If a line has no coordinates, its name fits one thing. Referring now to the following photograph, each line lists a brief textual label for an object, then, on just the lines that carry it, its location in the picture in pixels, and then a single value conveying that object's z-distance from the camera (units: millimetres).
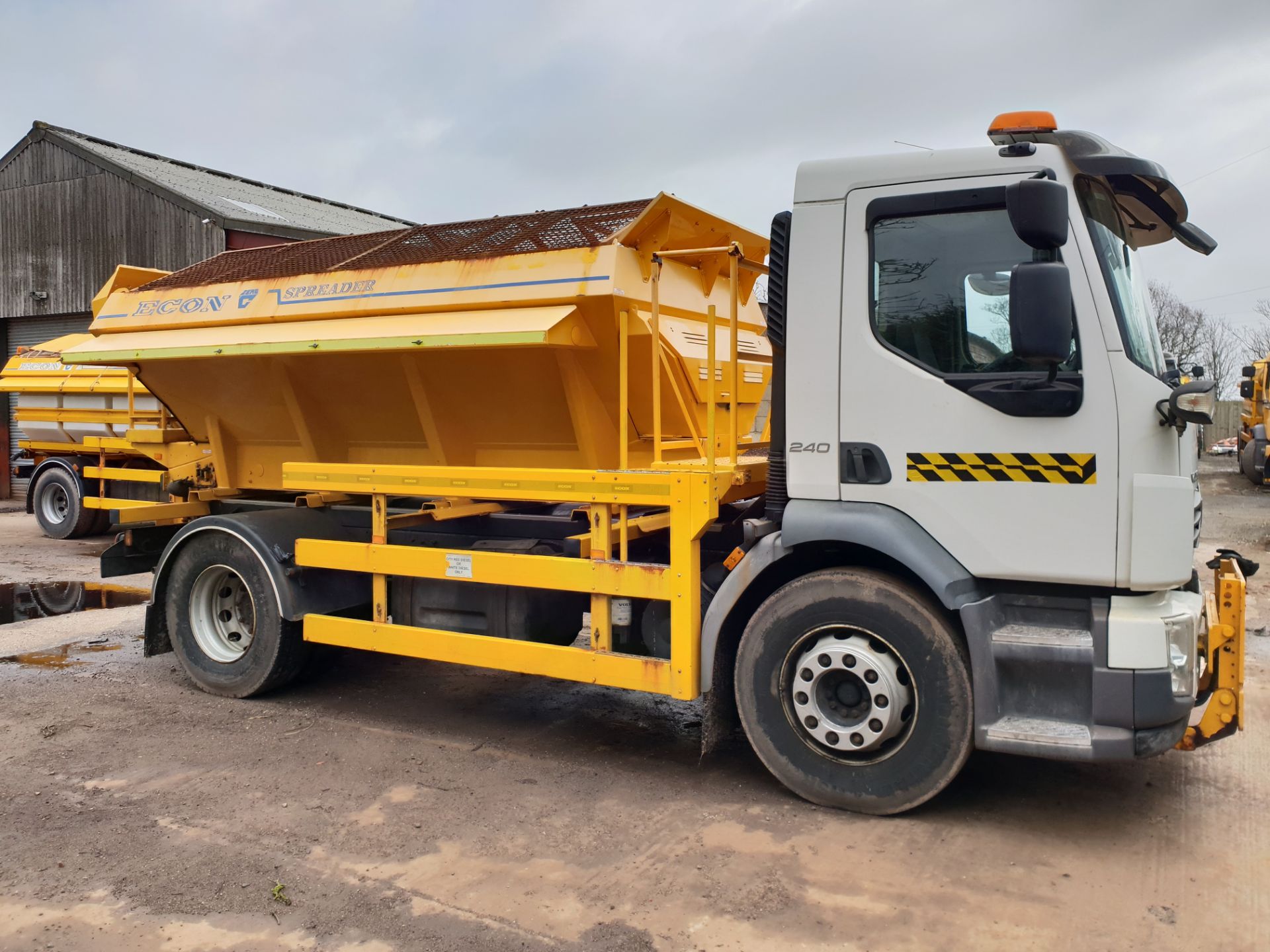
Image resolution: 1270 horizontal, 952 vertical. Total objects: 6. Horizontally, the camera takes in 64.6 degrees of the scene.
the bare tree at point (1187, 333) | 31453
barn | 18406
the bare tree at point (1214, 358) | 36781
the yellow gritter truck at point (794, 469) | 3855
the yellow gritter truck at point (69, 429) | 13406
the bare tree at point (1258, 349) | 37975
